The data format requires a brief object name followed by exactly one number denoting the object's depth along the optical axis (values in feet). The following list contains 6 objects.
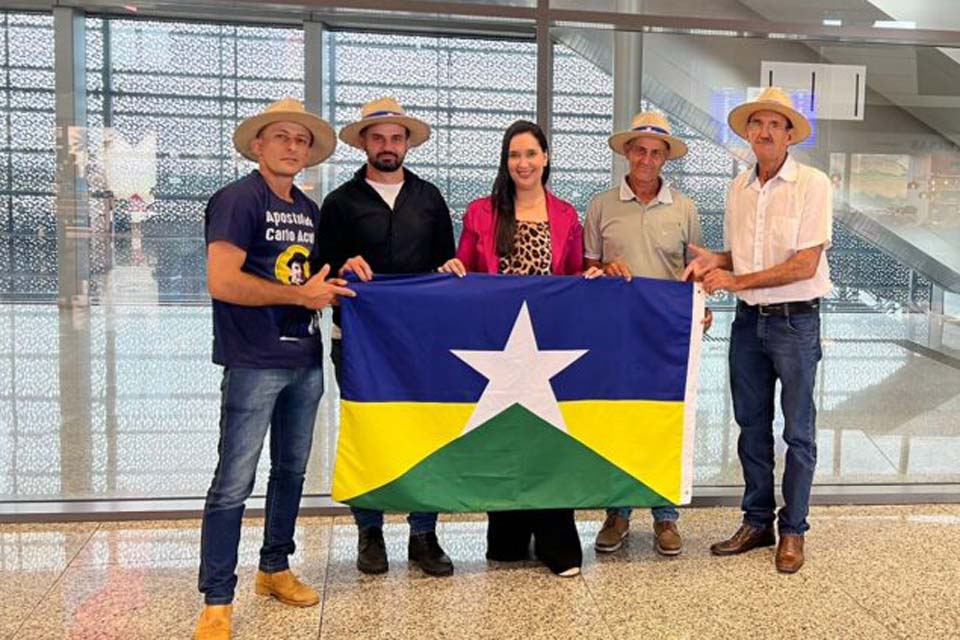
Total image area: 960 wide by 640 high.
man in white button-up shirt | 9.81
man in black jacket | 9.27
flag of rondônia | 9.32
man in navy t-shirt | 7.72
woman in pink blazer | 9.29
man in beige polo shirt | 10.02
